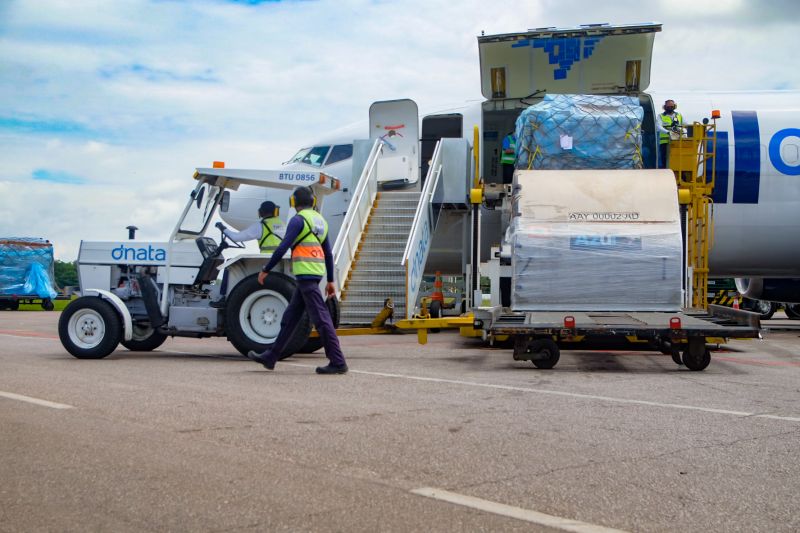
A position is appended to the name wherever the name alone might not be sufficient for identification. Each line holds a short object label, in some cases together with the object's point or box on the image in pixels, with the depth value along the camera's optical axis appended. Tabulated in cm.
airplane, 1384
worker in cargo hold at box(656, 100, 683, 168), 1300
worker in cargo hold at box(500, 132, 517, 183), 1352
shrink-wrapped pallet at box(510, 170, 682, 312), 1005
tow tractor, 959
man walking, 806
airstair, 1126
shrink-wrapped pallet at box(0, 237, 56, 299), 3438
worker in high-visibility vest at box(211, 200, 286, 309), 1002
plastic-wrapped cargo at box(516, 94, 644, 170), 1198
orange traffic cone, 1533
